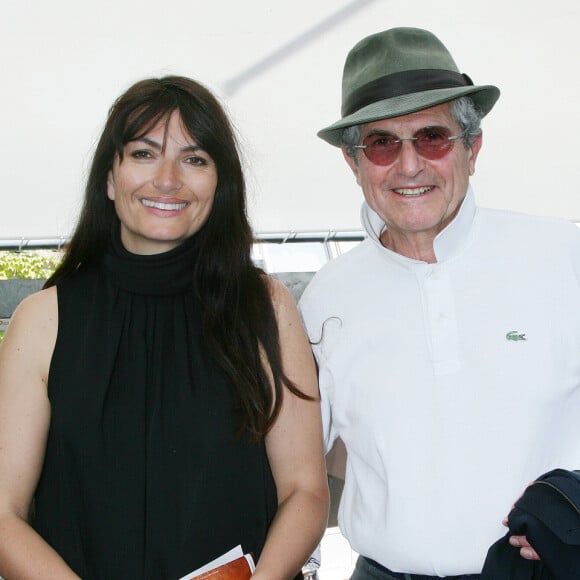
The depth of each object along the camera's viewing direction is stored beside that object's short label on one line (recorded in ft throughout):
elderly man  5.38
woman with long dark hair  5.39
